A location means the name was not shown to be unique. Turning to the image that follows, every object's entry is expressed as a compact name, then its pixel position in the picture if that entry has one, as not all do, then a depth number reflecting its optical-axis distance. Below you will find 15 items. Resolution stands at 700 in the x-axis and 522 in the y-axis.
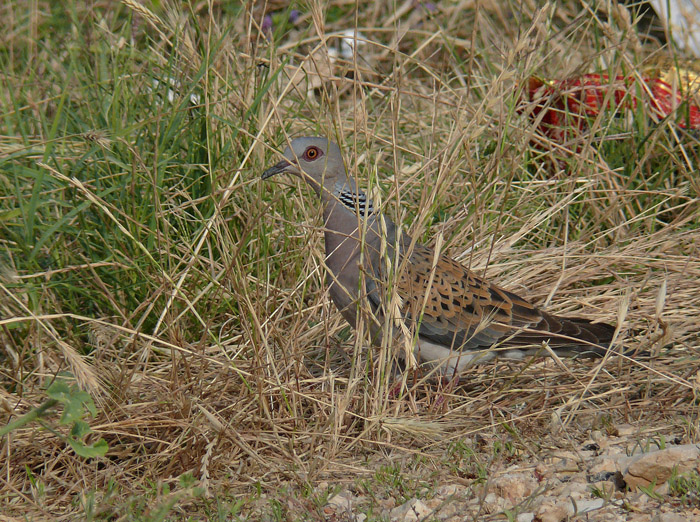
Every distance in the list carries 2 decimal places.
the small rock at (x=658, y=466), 4.84
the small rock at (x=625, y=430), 5.70
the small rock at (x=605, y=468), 5.13
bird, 6.45
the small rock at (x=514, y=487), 5.03
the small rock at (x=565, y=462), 5.26
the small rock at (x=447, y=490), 5.14
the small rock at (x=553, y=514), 4.70
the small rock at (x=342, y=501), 5.07
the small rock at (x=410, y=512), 4.85
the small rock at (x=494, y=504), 4.90
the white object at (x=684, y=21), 9.82
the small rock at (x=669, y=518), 4.48
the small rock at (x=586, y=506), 4.73
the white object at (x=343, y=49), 12.36
